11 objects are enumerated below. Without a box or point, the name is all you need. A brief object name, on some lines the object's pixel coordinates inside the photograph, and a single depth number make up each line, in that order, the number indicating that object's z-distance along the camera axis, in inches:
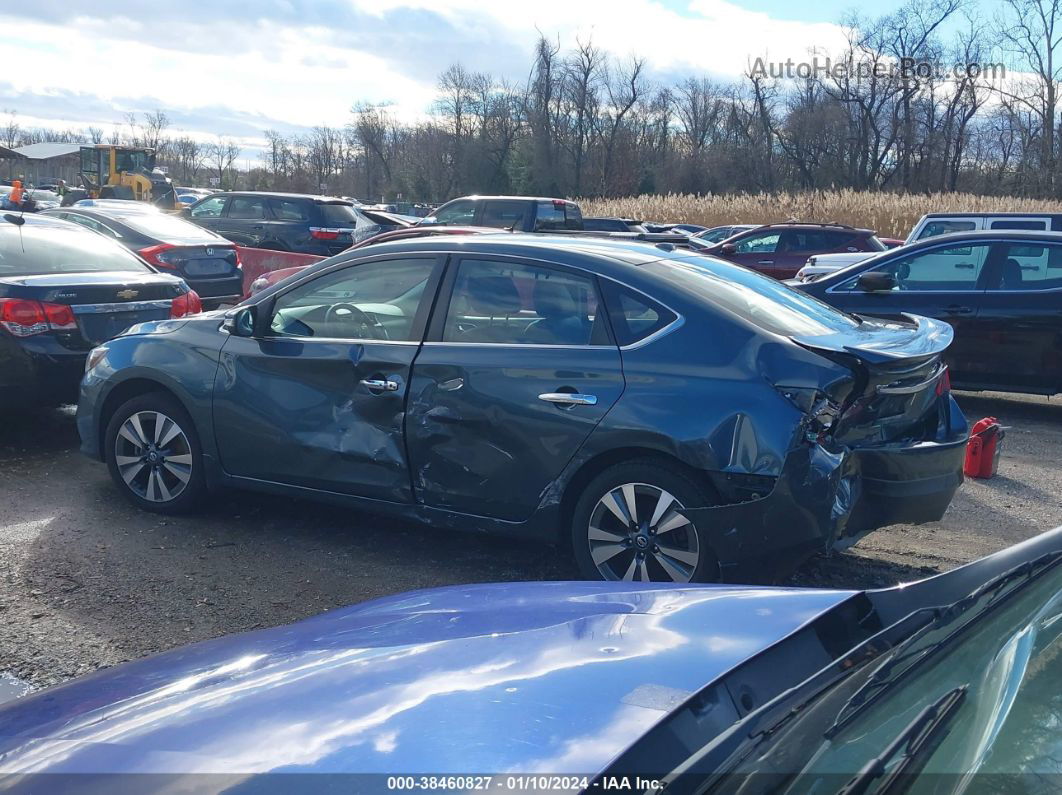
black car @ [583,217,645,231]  952.9
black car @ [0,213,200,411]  279.1
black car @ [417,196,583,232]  685.3
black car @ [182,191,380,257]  722.2
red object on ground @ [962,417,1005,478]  266.2
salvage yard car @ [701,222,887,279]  705.0
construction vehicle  1562.5
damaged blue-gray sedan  163.9
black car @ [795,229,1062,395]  340.5
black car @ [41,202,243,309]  509.7
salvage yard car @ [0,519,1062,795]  57.5
